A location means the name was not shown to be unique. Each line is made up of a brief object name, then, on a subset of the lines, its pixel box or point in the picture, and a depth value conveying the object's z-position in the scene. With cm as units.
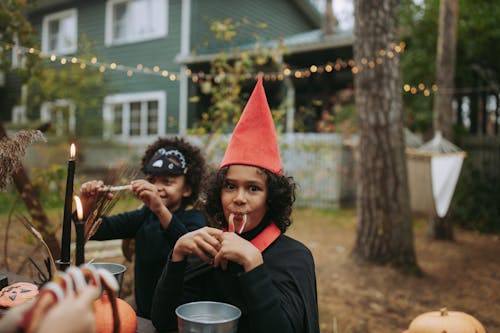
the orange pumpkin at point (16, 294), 131
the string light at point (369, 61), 476
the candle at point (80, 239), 100
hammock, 596
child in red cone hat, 127
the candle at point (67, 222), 105
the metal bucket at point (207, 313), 110
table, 143
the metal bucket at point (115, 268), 145
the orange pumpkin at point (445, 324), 226
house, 1209
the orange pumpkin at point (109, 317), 110
